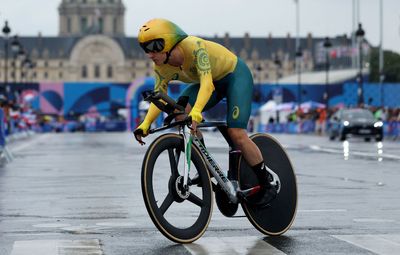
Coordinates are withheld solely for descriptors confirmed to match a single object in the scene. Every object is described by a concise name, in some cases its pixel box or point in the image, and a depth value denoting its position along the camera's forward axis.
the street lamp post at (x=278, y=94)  101.56
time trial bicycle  8.45
